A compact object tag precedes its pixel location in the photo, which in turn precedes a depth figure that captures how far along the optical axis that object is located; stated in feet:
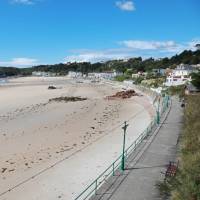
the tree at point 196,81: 110.89
